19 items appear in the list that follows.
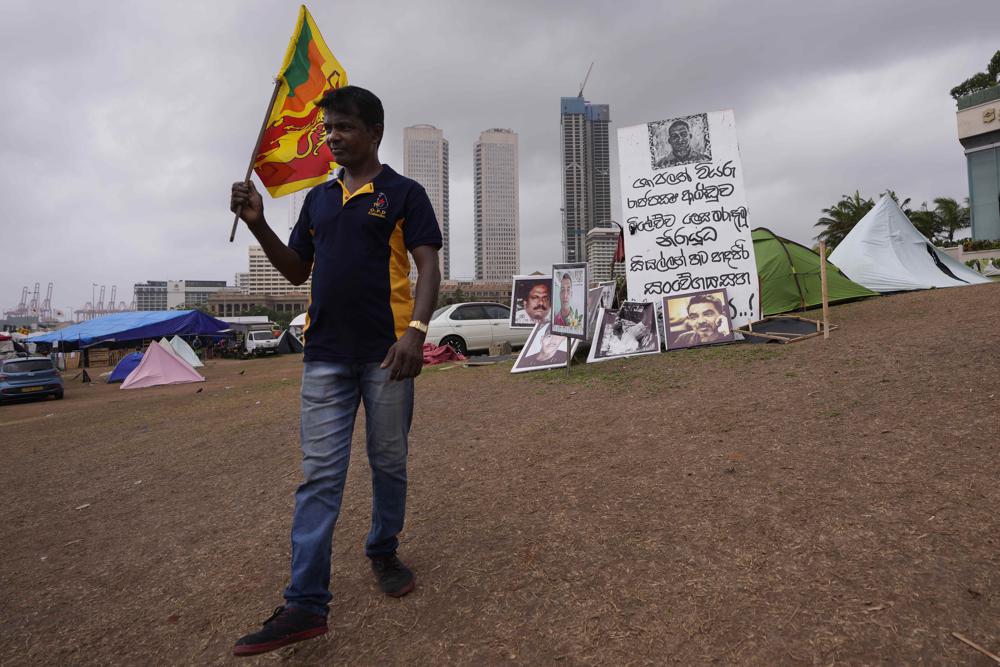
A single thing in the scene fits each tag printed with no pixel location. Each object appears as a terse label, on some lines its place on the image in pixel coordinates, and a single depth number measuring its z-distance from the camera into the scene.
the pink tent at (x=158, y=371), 13.53
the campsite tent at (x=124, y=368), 16.08
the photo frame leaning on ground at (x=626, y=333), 7.26
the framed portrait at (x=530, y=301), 9.41
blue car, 12.11
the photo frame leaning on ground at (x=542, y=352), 7.30
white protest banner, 7.44
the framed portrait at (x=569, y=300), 6.55
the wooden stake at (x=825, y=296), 6.04
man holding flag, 1.73
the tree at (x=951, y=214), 34.38
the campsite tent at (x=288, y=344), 26.99
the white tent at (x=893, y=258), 12.09
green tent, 9.67
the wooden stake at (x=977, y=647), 1.35
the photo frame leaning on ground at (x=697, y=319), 7.15
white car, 11.46
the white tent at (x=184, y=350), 16.98
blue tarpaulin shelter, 18.34
